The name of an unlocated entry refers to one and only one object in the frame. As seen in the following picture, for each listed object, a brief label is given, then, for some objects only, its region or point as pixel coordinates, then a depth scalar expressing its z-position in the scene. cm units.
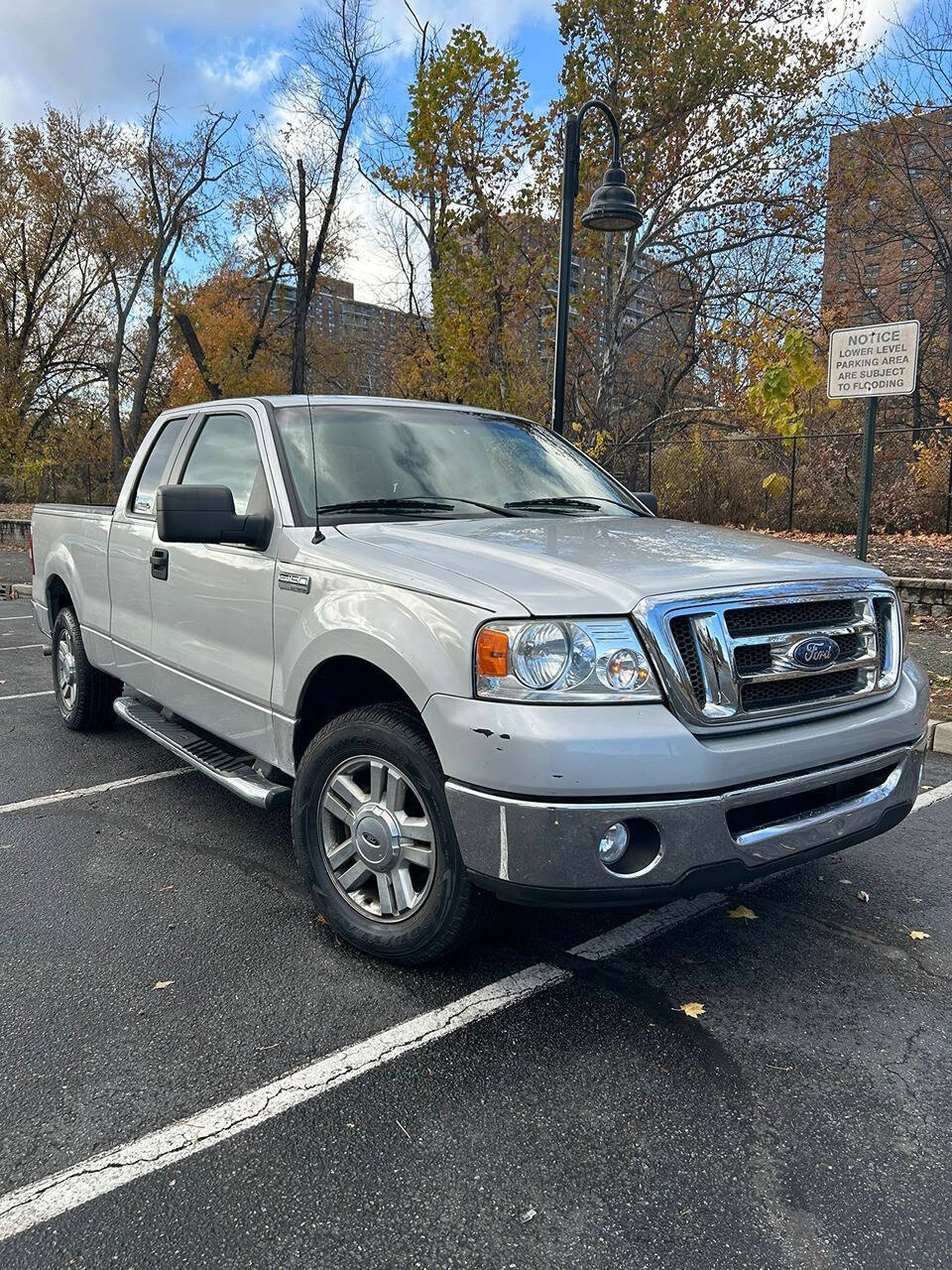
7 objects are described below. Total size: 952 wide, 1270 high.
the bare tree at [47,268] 3569
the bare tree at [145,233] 3491
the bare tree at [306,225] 2630
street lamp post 890
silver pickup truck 256
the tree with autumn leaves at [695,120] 1633
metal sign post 743
